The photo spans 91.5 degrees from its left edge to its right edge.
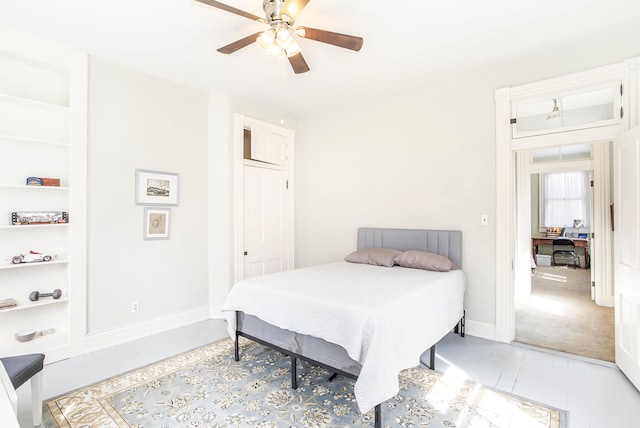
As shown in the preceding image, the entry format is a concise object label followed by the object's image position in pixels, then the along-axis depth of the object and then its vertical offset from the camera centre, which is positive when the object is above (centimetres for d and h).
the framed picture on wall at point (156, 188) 332 +30
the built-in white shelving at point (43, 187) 265 +25
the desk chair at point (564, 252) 721 -89
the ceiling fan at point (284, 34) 197 +123
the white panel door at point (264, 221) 418 -8
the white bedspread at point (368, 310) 177 -67
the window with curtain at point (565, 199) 799 +42
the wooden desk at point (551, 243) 725 -70
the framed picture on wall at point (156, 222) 338 -8
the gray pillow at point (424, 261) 312 -48
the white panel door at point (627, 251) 224 -28
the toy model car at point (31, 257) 262 -36
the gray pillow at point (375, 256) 345 -48
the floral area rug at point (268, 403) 191 -127
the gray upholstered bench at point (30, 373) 168 -87
